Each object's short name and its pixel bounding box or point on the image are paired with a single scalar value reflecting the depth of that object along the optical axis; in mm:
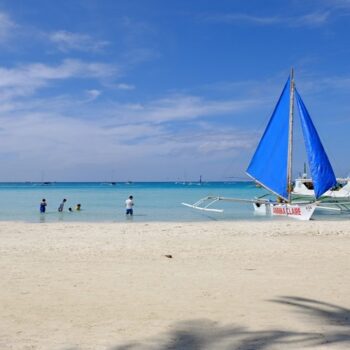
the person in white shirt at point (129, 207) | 26453
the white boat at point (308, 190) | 48219
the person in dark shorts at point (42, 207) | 28156
